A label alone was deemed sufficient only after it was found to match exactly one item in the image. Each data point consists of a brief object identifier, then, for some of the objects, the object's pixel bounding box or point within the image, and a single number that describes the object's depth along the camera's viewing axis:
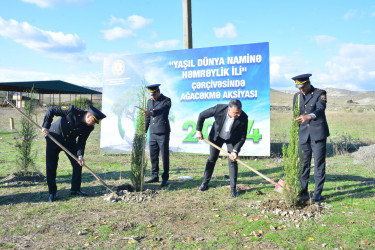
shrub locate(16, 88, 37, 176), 7.76
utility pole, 11.68
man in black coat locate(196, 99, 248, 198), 6.07
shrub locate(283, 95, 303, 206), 4.99
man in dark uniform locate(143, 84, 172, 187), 7.17
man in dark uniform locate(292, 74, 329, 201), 5.59
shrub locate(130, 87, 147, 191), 6.34
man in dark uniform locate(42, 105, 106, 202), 5.77
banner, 10.29
